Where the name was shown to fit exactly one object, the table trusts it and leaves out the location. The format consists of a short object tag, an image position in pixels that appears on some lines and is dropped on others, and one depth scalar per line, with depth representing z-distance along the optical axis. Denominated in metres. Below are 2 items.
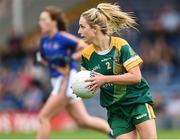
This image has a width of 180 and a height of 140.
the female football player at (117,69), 16.77
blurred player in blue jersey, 23.64
